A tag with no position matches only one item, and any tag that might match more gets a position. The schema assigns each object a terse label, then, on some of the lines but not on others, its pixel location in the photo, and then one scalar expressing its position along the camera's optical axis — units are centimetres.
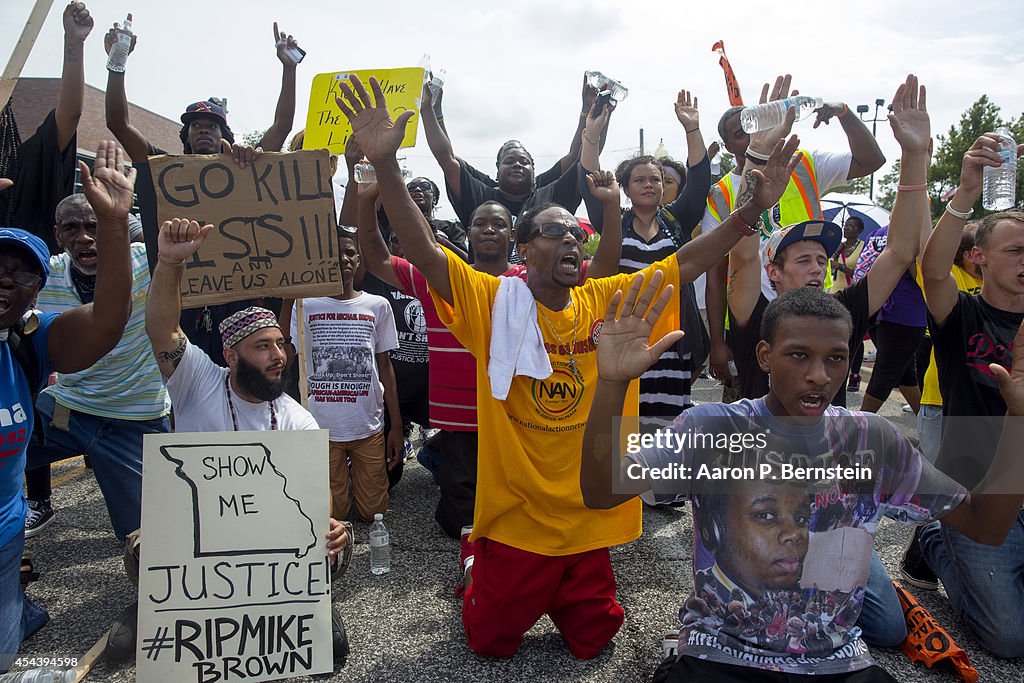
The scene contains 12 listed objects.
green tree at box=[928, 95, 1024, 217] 2148
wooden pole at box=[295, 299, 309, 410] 342
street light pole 2523
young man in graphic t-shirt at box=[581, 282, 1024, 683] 225
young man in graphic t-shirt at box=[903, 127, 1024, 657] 311
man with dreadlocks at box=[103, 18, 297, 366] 472
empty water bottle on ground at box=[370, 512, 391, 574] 397
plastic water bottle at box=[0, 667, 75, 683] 266
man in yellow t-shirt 311
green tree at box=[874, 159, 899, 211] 2712
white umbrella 803
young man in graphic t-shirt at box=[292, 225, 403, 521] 487
